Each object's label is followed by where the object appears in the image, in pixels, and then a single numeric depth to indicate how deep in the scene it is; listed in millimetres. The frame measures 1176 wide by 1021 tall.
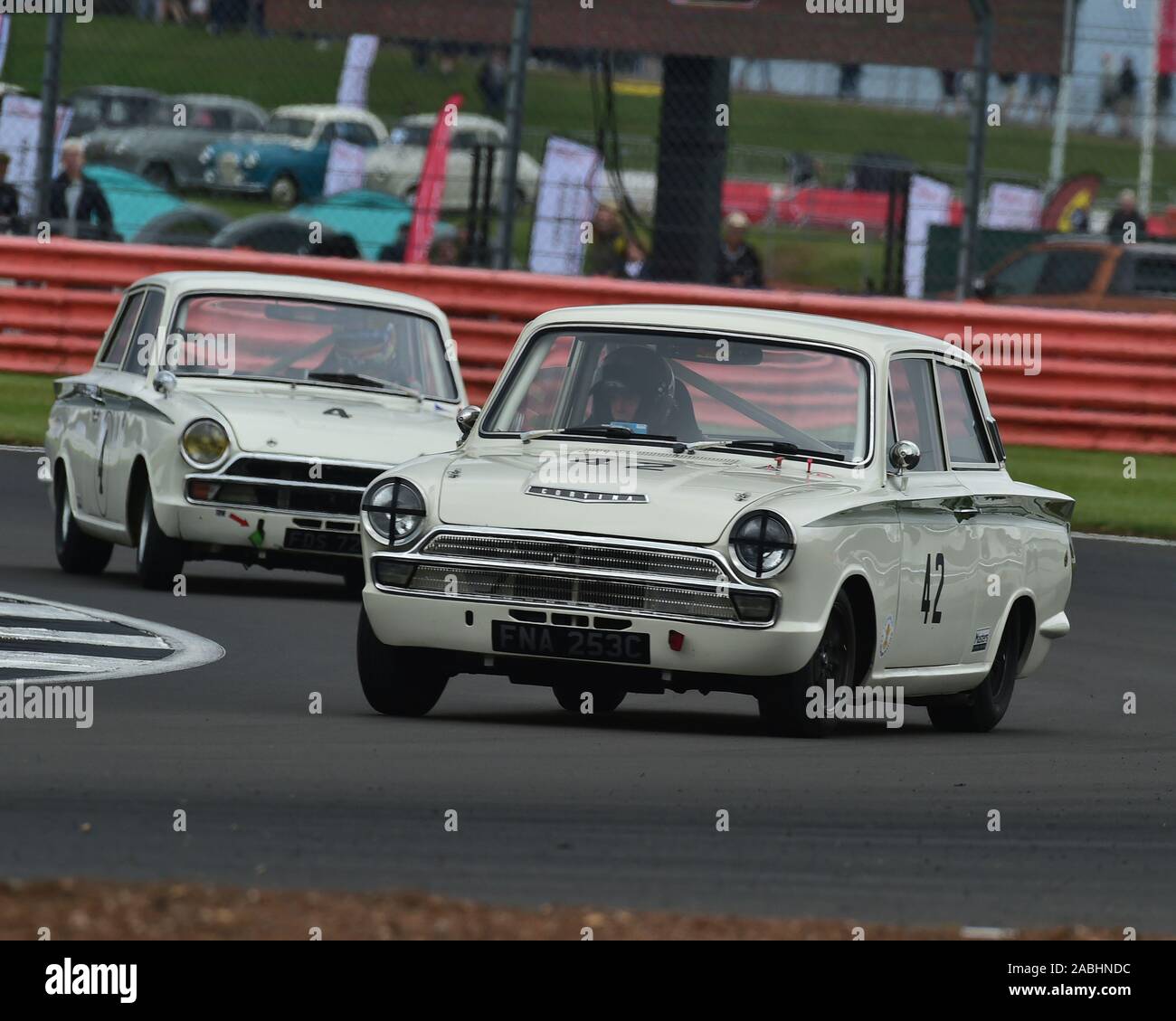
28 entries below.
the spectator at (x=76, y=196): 20766
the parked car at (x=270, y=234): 26094
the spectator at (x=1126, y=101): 29567
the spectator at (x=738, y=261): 21953
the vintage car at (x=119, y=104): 44688
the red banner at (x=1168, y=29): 39188
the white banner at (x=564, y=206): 20938
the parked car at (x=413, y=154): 38094
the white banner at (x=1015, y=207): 35781
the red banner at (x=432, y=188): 21109
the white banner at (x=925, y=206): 22172
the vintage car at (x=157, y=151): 41094
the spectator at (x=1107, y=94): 35156
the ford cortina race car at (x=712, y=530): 8492
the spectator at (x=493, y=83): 38500
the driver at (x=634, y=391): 9406
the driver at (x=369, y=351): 13523
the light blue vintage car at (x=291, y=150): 42344
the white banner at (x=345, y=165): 31047
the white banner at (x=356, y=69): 28922
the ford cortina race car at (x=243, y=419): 12359
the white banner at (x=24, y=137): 20672
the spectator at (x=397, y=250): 22380
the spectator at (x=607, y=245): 23531
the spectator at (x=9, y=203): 21781
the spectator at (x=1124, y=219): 26188
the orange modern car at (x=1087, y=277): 25797
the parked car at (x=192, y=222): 26812
